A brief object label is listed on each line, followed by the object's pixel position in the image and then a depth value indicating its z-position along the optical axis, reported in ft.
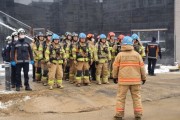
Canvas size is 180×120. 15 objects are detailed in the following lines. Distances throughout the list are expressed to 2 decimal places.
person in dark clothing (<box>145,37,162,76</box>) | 49.05
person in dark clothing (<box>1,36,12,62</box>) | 37.69
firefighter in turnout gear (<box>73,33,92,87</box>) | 37.40
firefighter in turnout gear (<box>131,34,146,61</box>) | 42.80
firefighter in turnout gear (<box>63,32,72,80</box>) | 38.96
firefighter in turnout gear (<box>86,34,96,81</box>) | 38.63
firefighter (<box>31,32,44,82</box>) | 38.42
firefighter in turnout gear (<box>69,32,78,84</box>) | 38.29
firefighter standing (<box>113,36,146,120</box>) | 24.16
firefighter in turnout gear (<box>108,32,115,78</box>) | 41.83
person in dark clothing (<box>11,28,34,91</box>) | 33.96
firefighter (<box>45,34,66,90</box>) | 35.35
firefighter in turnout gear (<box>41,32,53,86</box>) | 37.23
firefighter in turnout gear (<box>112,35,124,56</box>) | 41.78
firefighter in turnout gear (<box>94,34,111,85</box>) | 38.81
